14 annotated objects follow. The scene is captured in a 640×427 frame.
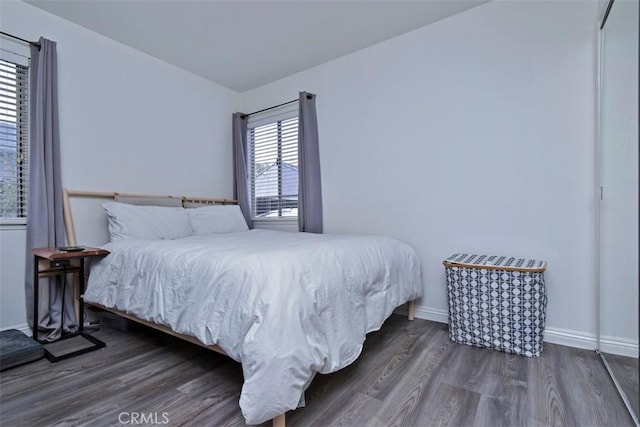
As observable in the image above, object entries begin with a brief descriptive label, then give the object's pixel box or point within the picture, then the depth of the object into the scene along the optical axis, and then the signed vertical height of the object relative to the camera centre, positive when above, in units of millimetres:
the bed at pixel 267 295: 1143 -416
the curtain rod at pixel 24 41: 2196 +1254
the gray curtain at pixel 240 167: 3717 +513
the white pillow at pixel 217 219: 2869 -82
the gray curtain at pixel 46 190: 2184 +171
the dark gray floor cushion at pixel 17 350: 1725 -773
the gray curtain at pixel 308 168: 3121 +410
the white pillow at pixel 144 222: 2391 -79
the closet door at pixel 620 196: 1274 +30
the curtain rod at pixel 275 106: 3201 +1182
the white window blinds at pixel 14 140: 2223 +544
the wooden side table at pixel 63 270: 1922 -394
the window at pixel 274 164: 3541 +541
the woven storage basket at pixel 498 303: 1831 -600
